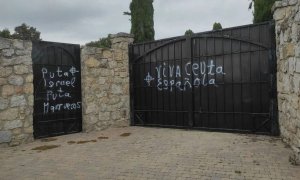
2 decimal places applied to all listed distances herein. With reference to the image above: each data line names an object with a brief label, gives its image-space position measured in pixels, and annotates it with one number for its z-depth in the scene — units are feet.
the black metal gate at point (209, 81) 15.84
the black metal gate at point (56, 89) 16.76
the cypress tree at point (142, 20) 28.70
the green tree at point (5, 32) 47.48
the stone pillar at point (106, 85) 18.81
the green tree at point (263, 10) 20.88
